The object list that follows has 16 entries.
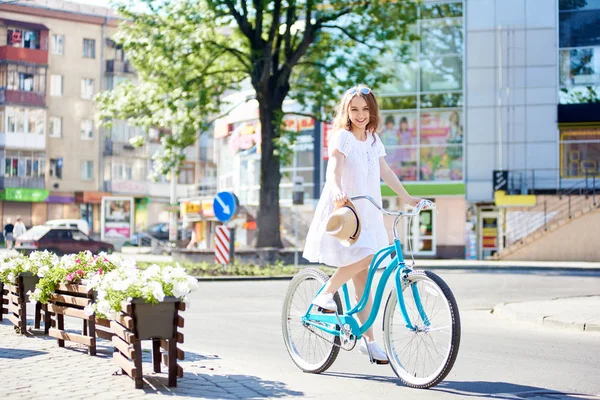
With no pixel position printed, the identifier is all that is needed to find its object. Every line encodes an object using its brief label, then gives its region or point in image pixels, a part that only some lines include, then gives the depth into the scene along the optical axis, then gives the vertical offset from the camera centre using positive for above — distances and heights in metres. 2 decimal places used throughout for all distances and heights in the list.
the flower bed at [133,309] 6.66 -0.68
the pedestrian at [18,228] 49.67 -0.89
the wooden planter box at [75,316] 8.15 -0.86
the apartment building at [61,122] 71.44 +6.39
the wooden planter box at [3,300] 11.58 -1.04
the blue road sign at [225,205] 24.62 +0.16
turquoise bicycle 6.32 -0.74
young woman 7.04 +0.12
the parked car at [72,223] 54.77 -0.68
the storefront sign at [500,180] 42.25 +1.38
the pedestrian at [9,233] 53.22 -1.19
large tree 28.72 +4.34
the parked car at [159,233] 64.69 -1.44
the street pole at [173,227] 59.44 -0.92
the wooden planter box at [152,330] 6.65 -0.78
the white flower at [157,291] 6.60 -0.52
